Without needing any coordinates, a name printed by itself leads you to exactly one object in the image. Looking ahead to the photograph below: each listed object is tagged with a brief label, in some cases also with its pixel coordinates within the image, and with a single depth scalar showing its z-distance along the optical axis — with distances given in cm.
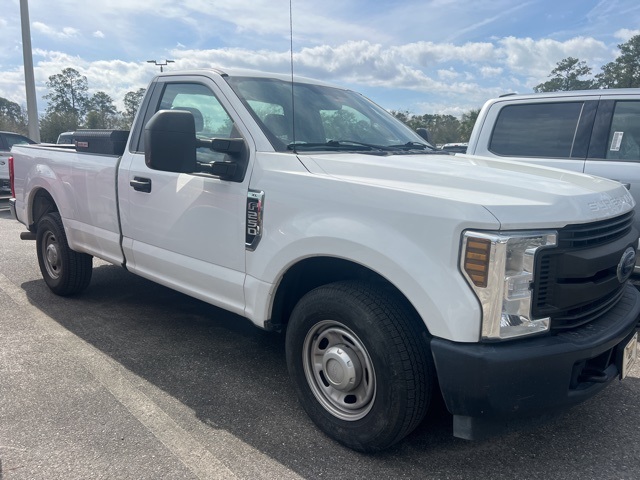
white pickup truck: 235
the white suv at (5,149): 1336
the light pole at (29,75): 1683
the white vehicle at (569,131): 481
